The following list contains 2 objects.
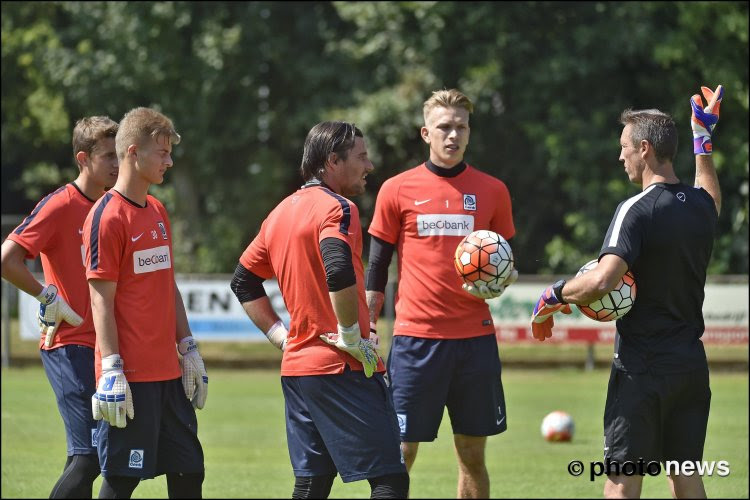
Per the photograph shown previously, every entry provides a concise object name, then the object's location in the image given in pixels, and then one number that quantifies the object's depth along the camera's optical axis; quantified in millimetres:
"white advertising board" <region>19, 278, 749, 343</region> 36750
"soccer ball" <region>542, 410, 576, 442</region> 23578
